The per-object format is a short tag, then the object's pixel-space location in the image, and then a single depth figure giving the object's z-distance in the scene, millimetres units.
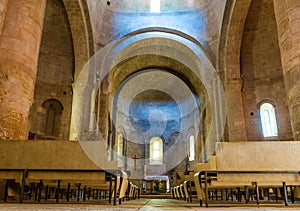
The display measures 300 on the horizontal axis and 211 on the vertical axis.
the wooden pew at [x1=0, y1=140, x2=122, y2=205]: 4391
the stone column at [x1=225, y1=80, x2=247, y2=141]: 11750
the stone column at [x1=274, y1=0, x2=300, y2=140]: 5926
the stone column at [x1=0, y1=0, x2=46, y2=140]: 5578
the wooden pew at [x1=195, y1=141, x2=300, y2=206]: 4195
